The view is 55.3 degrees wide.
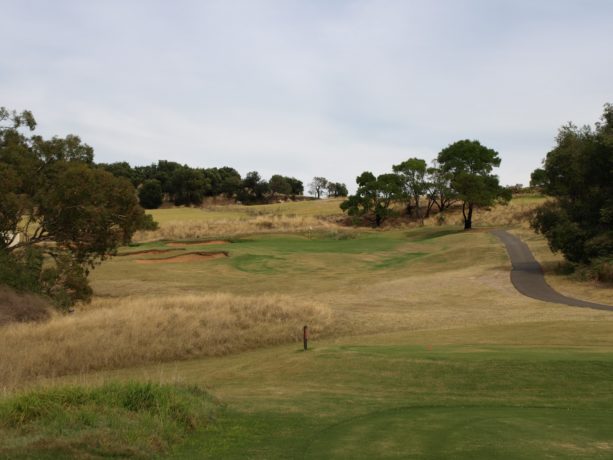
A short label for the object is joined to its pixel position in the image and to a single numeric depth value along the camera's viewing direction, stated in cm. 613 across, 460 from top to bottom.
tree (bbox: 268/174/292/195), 14385
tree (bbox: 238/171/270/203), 13825
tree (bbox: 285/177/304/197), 16388
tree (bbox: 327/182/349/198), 19612
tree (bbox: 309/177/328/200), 19850
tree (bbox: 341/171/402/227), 8875
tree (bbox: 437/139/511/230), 6931
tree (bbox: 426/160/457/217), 8288
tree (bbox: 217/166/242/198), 13688
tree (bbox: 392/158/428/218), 9131
